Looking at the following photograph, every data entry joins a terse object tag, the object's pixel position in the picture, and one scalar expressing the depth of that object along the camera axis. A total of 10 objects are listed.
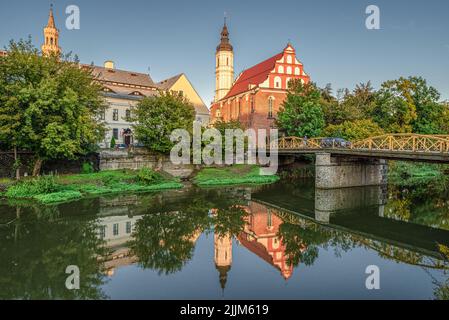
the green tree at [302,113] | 34.78
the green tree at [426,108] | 40.06
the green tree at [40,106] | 20.75
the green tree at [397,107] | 39.36
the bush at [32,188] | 20.58
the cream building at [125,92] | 36.44
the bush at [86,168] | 26.64
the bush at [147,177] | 26.23
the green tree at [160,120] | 28.58
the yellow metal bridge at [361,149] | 18.62
